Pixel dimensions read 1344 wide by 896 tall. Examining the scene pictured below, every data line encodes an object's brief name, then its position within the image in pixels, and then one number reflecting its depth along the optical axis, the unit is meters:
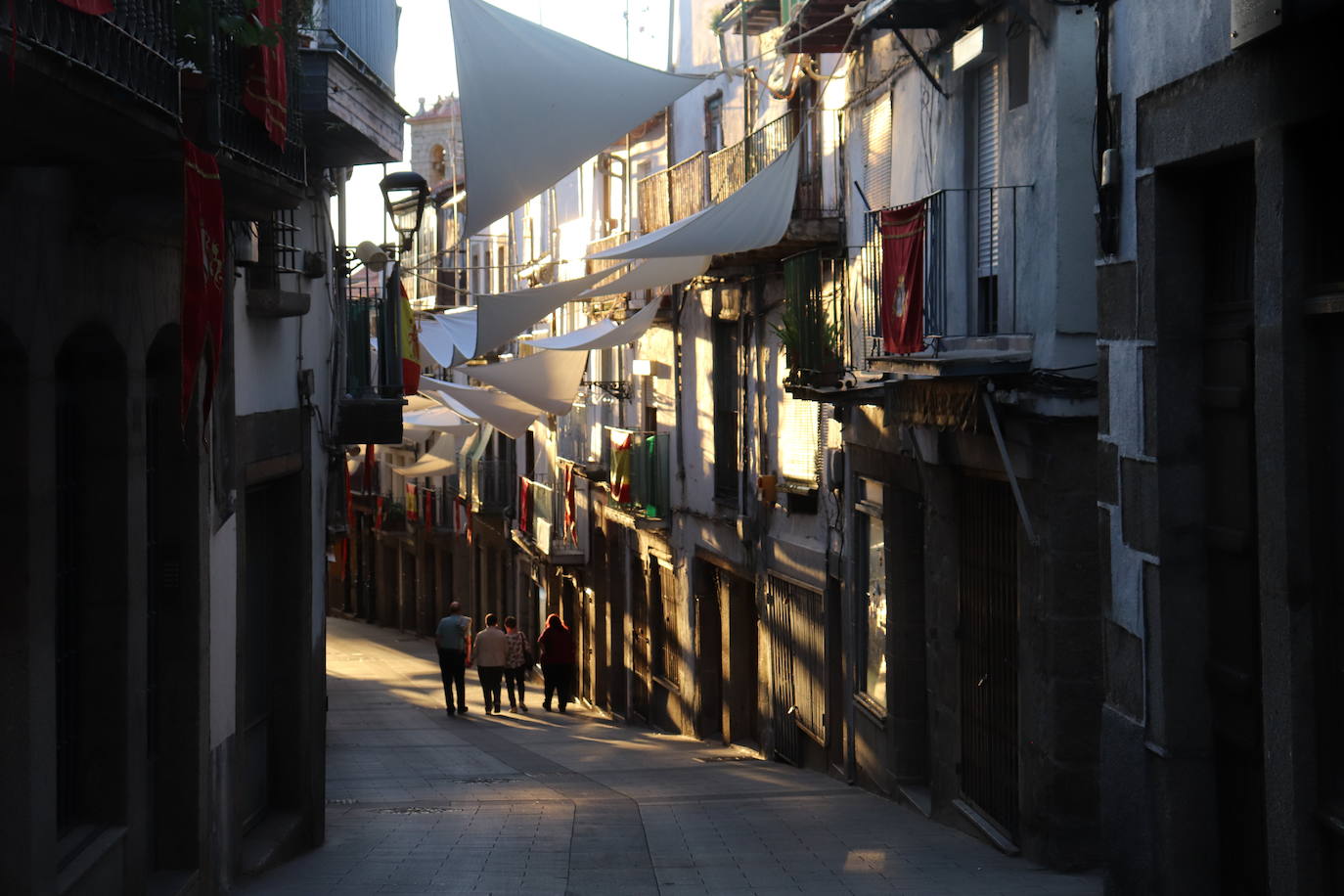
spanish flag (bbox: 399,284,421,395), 16.03
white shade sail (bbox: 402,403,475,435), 32.75
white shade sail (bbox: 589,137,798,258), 14.72
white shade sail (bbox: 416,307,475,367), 23.84
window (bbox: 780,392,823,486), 16.66
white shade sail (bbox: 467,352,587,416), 23.00
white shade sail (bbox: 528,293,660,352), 20.58
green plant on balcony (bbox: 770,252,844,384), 15.12
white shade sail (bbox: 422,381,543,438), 24.75
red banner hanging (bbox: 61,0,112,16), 4.96
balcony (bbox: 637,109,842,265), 15.85
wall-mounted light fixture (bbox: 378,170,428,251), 13.77
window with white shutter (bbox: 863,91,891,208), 14.20
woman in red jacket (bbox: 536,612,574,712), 25.45
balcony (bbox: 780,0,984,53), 11.48
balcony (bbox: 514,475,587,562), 29.62
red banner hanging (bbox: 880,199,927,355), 11.67
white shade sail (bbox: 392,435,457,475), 40.03
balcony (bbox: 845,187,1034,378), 10.57
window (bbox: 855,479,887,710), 14.19
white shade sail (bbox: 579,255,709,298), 17.53
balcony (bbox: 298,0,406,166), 10.67
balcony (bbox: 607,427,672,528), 23.31
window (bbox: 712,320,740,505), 20.41
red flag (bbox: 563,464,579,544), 30.22
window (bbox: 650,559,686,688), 23.16
